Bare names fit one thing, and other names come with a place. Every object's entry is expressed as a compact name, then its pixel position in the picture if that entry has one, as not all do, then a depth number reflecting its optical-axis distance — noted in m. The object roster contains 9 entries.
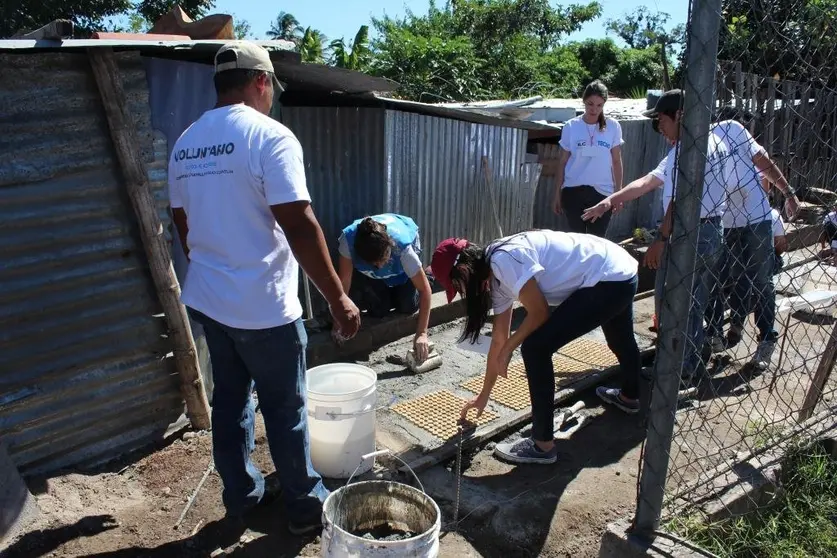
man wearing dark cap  4.09
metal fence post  2.08
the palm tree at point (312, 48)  18.48
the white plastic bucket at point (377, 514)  2.47
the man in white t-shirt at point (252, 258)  2.60
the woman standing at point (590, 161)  5.93
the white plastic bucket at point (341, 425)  3.38
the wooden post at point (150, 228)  3.52
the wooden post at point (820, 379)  3.55
